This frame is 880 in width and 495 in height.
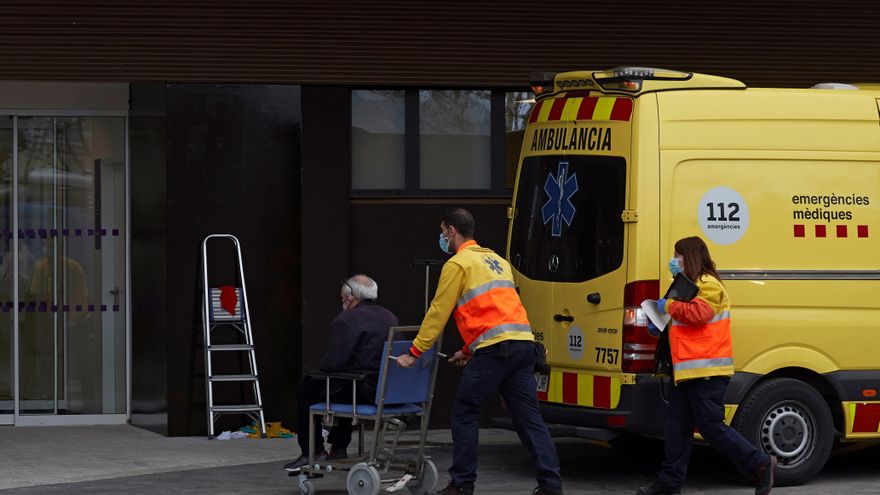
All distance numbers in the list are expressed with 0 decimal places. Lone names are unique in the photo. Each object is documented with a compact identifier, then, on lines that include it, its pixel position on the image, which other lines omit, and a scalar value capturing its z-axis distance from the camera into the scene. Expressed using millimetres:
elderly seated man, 16605
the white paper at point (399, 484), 16143
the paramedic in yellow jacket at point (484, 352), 15883
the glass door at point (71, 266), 23579
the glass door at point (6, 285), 23492
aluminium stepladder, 21716
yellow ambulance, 16735
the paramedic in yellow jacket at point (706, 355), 15999
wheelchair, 16027
